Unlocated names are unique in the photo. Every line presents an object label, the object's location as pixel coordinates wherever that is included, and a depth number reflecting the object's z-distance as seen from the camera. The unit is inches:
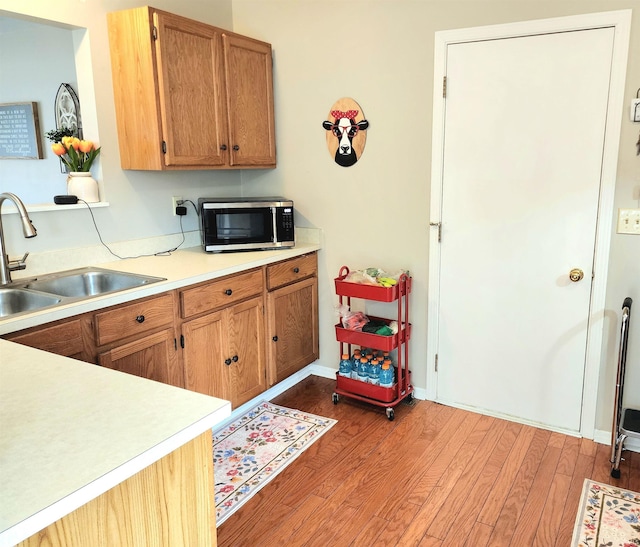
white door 103.0
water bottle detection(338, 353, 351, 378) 128.3
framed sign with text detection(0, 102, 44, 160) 149.8
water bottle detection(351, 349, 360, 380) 127.0
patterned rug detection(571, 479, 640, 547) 81.6
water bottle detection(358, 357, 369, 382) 125.2
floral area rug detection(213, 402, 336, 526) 94.7
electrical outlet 128.3
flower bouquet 106.3
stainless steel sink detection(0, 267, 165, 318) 89.8
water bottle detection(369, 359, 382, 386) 123.3
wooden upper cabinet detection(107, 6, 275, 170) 105.6
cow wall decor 127.0
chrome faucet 81.9
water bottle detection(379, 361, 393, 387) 121.6
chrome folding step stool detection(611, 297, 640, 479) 95.6
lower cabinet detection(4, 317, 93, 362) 76.7
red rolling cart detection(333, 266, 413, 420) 120.3
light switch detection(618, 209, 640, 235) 99.8
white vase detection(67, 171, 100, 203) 107.8
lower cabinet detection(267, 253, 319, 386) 126.3
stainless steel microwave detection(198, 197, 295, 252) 123.4
